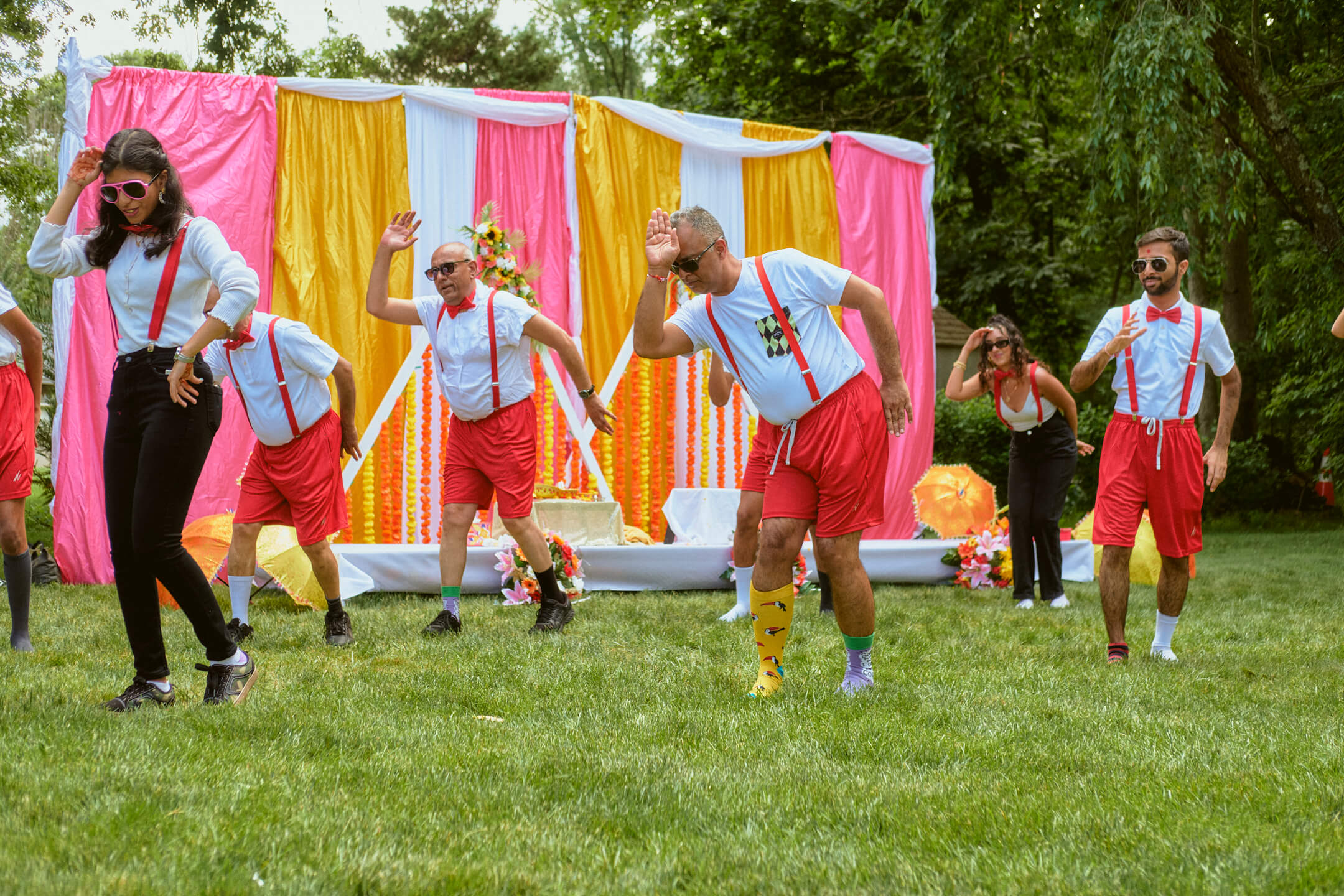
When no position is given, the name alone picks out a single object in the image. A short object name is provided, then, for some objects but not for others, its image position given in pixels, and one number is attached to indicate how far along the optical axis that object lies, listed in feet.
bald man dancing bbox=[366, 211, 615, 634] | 19.89
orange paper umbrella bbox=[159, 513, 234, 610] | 24.70
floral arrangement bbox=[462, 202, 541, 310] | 27.81
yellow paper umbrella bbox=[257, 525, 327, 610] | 23.32
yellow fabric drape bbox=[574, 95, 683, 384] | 31.99
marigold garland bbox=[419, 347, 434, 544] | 30.45
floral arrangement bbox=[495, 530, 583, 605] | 25.23
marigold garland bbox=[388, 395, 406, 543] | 30.17
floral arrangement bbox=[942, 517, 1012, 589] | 29.68
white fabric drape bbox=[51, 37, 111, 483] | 26.96
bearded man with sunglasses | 17.28
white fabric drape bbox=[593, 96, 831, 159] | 32.24
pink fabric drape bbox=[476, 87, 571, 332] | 31.27
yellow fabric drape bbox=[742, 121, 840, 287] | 34.12
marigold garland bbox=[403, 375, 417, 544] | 30.30
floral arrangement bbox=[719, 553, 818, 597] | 27.12
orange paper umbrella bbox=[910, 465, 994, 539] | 32.50
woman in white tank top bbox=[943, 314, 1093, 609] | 25.27
